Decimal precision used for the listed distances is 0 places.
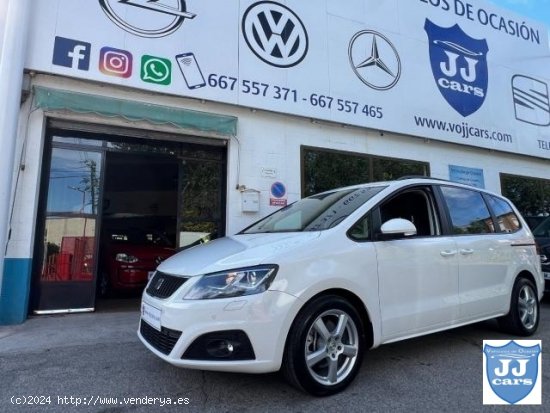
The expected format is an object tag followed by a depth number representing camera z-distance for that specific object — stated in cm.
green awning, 582
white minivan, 285
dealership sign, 634
